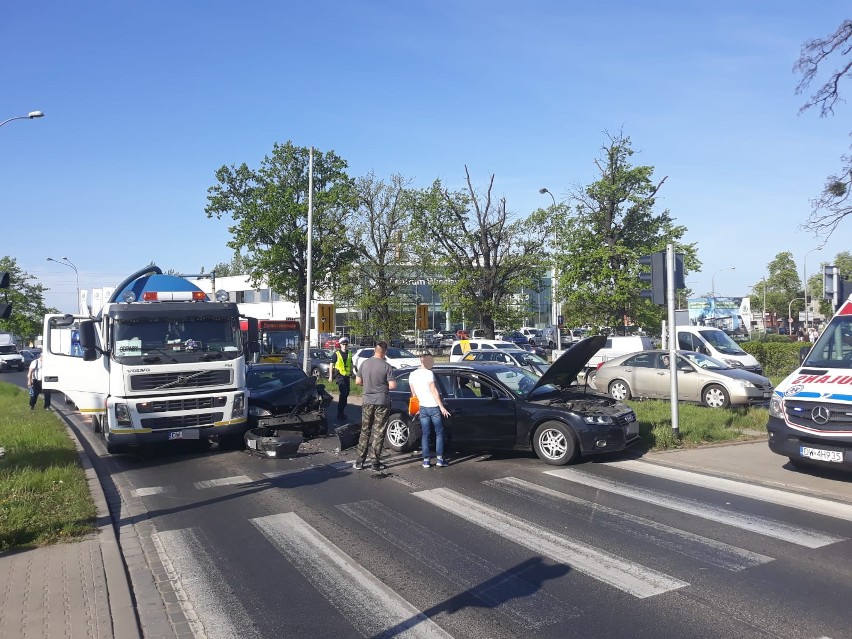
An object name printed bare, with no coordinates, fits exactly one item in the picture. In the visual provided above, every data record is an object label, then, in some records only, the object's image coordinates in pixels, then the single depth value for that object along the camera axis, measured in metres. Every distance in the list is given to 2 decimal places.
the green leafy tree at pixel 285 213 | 45.25
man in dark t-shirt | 10.30
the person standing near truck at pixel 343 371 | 17.11
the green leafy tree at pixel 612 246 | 32.22
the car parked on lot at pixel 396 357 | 29.42
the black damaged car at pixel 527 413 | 10.50
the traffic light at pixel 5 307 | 11.16
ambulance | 8.93
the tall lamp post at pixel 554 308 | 35.11
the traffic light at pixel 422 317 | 31.94
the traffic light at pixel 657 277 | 11.94
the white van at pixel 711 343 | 23.17
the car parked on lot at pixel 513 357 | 25.25
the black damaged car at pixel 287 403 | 12.89
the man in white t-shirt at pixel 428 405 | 10.52
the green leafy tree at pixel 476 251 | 37.47
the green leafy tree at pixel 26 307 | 50.47
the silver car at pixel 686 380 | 16.94
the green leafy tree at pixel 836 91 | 16.03
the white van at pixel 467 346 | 29.53
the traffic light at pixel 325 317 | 23.66
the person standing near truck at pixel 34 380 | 19.81
